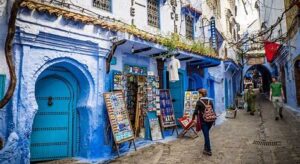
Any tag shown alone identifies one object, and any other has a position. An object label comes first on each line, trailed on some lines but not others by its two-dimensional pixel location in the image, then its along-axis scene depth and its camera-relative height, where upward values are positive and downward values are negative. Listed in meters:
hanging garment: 9.34 +0.90
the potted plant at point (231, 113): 14.09 -1.40
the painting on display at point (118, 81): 7.69 +0.38
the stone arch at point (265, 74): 30.86 +2.18
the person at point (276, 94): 11.30 -0.23
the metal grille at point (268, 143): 7.46 -1.76
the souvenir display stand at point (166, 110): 9.27 -0.79
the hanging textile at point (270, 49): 15.72 +2.75
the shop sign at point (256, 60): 29.98 +3.83
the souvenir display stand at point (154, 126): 8.63 -1.32
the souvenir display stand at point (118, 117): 6.87 -0.76
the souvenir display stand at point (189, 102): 10.22 -0.50
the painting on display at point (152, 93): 8.89 -0.06
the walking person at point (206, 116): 6.60 -0.73
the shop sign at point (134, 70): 8.40 +0.84
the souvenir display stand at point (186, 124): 9.09 -1.32
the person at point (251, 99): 14.89 -0.64
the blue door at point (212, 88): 15.41 +0.17
